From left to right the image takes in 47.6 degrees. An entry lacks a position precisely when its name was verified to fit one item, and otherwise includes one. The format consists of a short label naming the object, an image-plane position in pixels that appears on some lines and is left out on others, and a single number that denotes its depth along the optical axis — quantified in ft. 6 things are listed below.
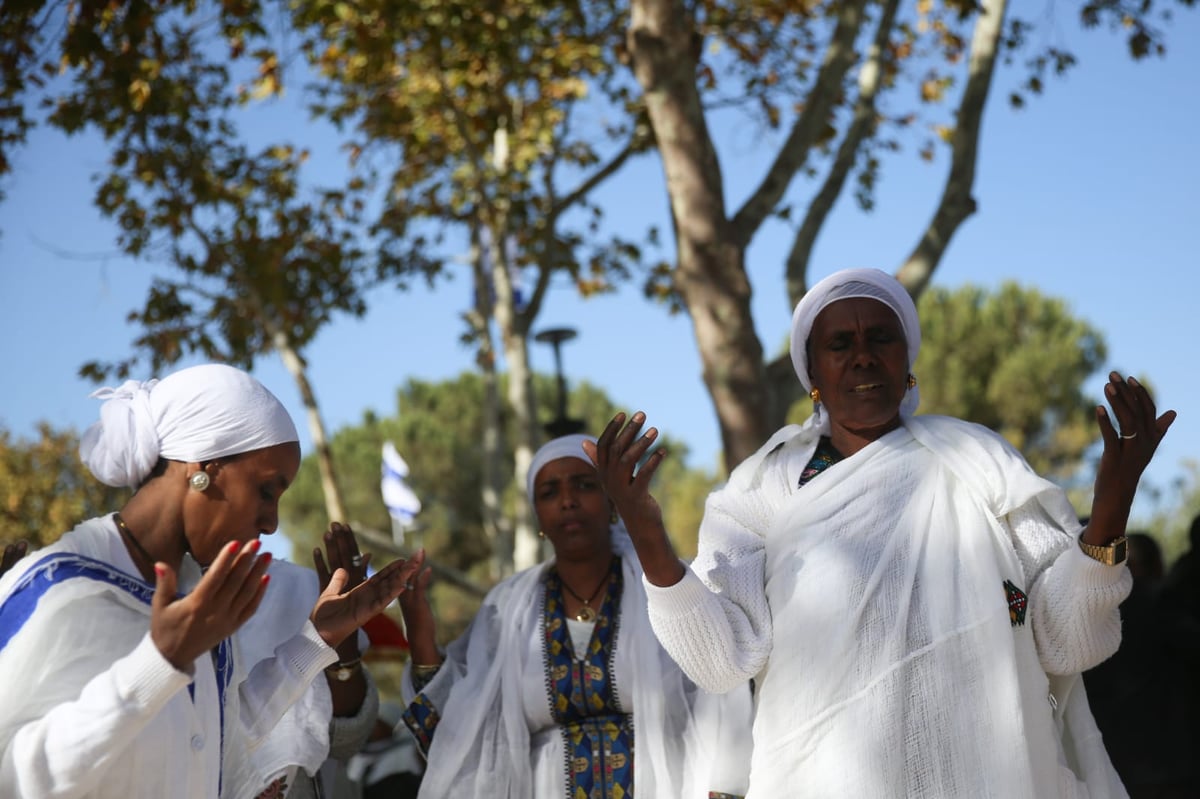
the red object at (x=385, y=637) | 26.11
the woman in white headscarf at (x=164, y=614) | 8.23
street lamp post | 42.06
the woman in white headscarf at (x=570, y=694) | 15.25
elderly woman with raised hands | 10.41
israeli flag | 57.52
